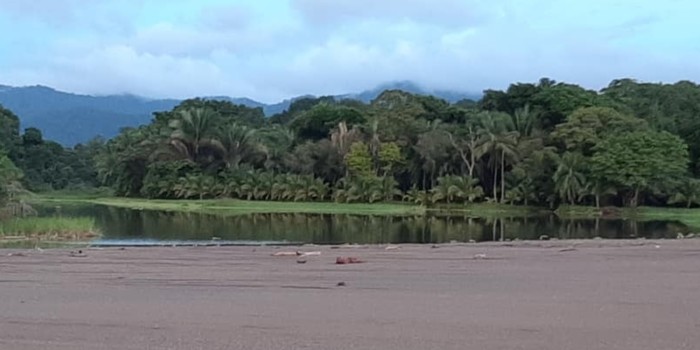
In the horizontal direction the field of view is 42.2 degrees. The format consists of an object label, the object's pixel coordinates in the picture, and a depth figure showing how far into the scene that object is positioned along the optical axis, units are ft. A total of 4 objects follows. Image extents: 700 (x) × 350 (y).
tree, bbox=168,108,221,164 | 271.90
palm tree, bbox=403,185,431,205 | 231.91
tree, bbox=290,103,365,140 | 269.85
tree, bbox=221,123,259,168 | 269.64
